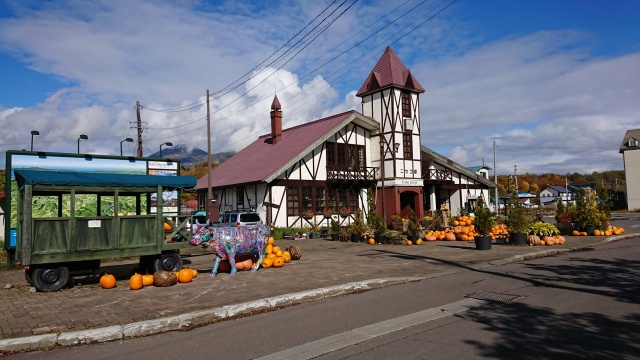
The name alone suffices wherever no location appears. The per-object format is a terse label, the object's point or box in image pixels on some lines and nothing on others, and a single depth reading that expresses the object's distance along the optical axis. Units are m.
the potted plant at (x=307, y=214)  28.10
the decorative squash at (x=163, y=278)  10.56
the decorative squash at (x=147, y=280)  10.67
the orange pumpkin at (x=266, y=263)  13.39
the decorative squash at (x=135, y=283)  10.27
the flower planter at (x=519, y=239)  18.17
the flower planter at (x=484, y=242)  17.12
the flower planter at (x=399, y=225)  25.61
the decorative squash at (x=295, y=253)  15.11
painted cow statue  11.94
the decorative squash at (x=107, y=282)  10.54
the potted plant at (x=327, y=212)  29.05
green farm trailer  10.06
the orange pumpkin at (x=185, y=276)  10.99
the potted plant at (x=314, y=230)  26.25
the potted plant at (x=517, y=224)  18.19
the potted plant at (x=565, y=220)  23.67
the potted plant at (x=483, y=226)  17.17
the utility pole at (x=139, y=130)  34.72
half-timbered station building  27.69
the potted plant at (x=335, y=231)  24.13
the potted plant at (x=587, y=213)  22.69
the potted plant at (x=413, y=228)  20.89
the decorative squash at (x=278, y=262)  13.49
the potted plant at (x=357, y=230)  22.55
